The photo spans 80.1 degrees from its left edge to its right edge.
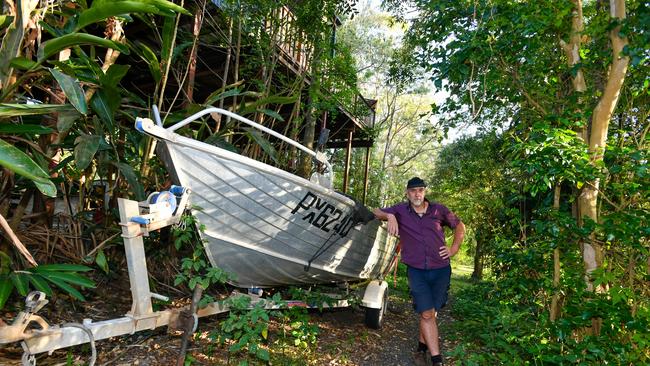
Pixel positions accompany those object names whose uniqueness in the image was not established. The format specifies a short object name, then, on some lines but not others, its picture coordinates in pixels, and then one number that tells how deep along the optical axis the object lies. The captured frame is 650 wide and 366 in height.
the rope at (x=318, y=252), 3.96
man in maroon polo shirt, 3.41
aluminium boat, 2.96
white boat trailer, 2.00
